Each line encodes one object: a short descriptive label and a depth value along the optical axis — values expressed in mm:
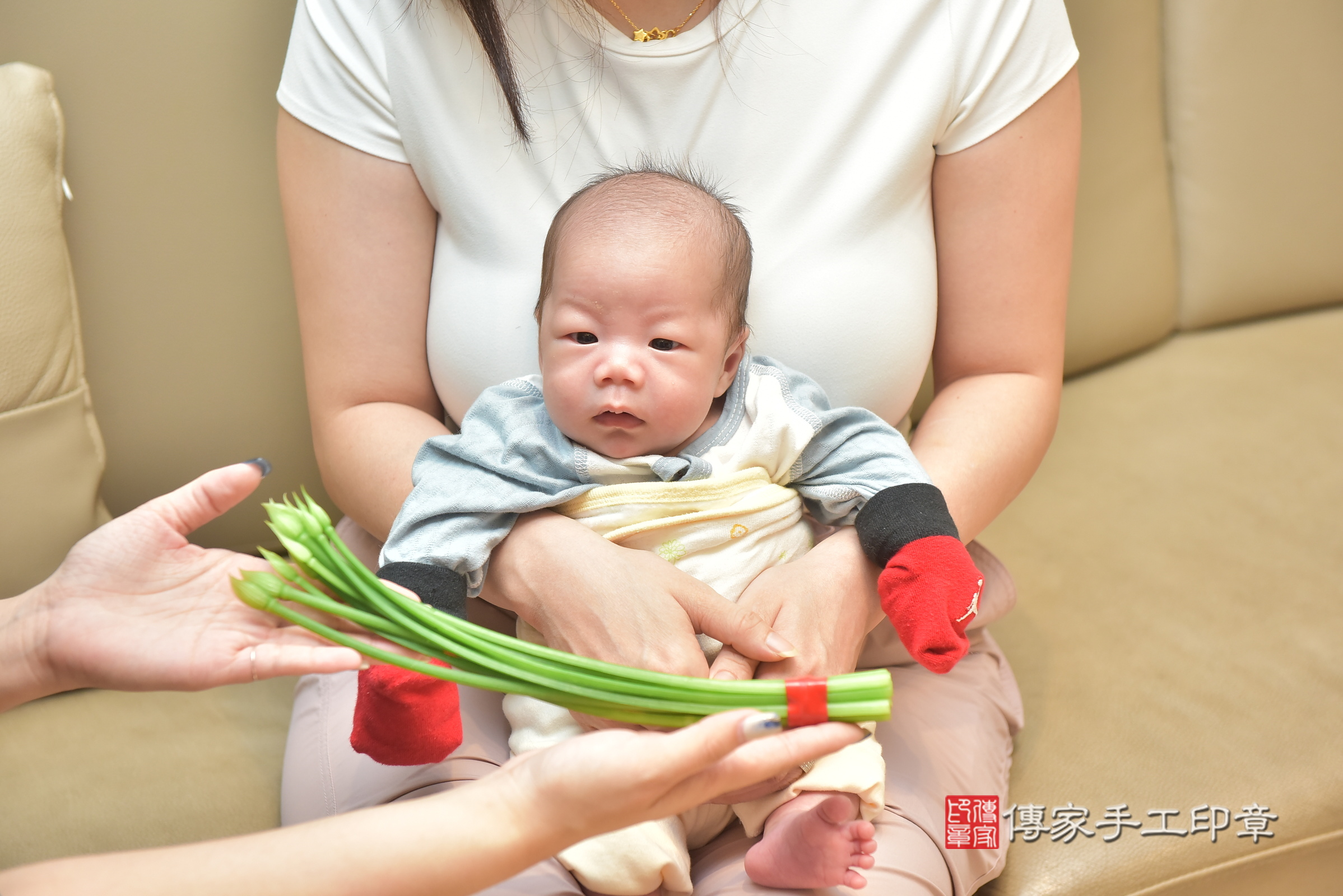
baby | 997
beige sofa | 1278
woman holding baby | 1185
